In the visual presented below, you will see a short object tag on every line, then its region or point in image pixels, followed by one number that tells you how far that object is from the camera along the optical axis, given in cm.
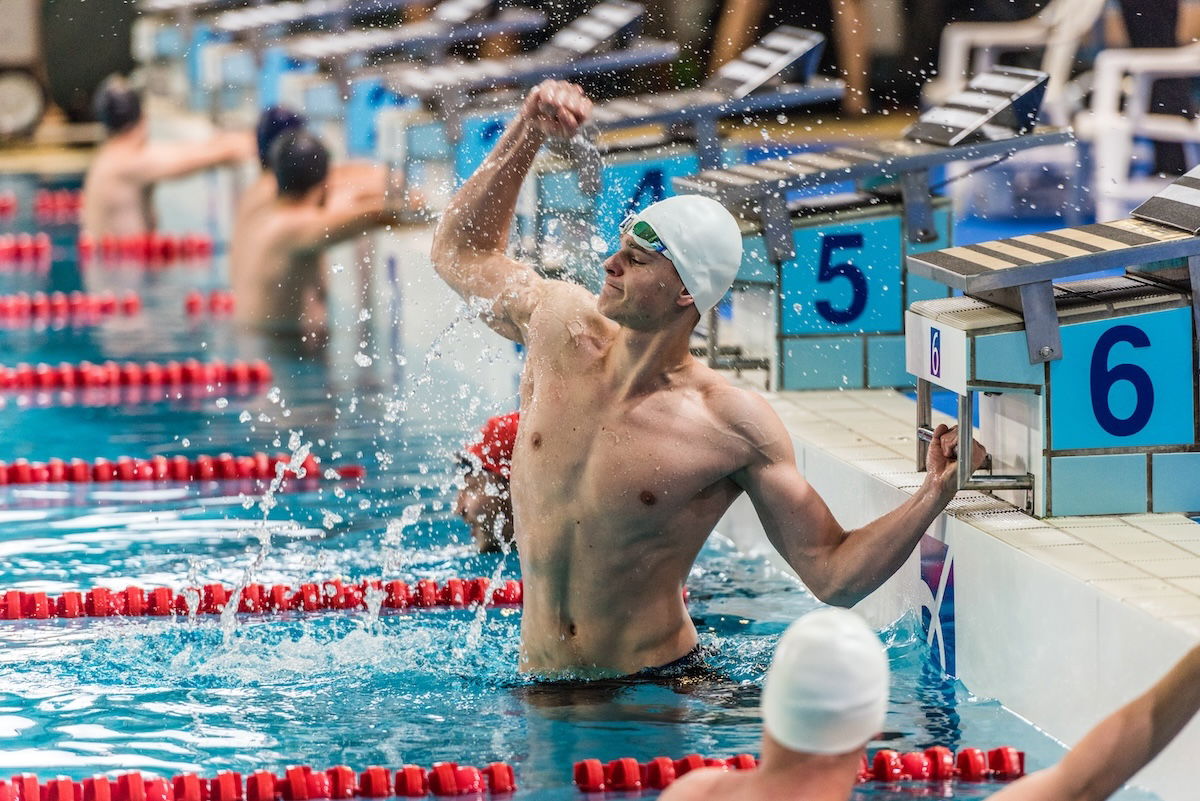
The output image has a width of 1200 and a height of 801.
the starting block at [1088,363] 790
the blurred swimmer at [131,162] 2192
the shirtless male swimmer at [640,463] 720
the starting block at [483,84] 1612
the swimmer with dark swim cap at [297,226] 1675
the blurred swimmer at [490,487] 1025
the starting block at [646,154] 1339
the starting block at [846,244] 1126
